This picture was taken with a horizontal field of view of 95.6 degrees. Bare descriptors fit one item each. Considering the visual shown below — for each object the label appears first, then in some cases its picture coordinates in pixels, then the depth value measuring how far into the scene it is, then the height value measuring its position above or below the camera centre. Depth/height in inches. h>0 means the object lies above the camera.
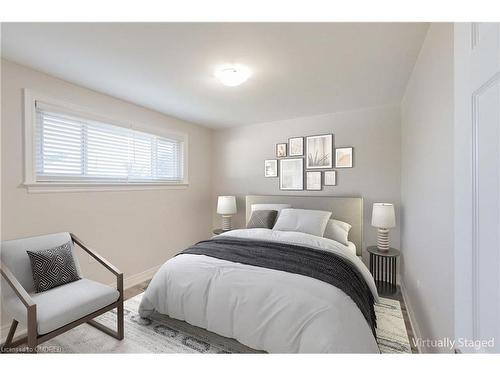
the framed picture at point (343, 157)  129.9 +17.1
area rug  71.1 -50.6
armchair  58.3 -32.8
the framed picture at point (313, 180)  138.1 +3.9
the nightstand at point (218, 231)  152.9 -29.9
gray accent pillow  127.8 -18.3
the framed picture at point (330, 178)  134.0 +5.2
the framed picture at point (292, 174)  142.6 +8.3
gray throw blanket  68.4 -25.8
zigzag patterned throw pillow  70.8 -26.1
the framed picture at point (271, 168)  150.9 +12.8
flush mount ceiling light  79.7 +40.9
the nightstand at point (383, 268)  108.3 -41.4
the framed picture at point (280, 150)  147.4 +24.2
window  87.8 +17.2
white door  21.3 +0.1
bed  56.0 -31.5
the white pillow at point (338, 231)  114.5 -22.9
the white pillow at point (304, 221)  114.4 -18.0
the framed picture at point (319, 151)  134.6 +21.4
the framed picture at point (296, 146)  142.2 +25.7
